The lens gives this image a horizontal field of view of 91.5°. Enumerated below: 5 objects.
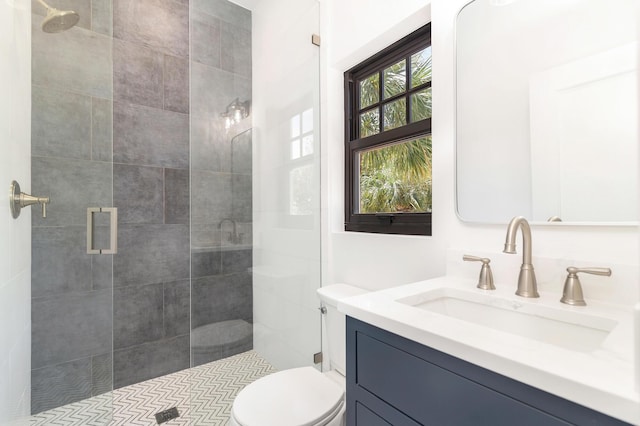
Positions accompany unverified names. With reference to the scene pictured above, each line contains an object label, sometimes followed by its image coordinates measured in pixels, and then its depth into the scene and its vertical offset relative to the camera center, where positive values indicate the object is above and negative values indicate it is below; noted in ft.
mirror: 2.74 +1.04
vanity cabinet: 1.57 -1.10
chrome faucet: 2.82 -0.53
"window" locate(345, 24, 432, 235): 4.83 +1.23
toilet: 3.62 -2.38
